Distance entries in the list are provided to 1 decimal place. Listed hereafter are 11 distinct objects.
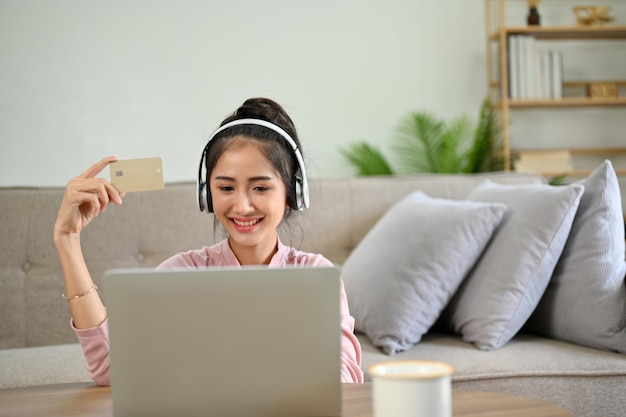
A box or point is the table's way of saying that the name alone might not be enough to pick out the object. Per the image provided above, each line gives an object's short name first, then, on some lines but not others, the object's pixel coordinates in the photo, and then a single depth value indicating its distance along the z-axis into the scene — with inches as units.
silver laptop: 36.2
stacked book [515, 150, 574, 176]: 178.9
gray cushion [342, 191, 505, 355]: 85.6
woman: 49.3
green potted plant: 178.2
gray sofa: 76.4
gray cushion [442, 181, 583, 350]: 84.3
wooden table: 38.8
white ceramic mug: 31.5
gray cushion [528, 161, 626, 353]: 81.7
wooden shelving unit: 179.0
